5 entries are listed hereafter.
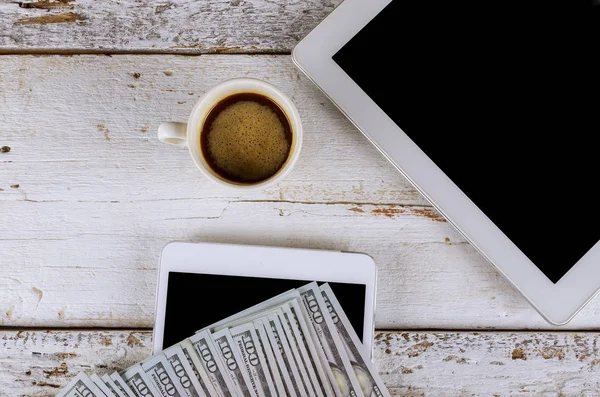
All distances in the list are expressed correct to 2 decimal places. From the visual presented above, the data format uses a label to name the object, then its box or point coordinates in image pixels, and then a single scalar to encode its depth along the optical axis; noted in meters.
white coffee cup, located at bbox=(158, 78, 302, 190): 0.61
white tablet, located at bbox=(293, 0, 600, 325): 0.63
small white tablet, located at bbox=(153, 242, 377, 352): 0.68
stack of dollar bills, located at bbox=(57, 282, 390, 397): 0.67
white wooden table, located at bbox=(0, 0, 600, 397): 0.71
